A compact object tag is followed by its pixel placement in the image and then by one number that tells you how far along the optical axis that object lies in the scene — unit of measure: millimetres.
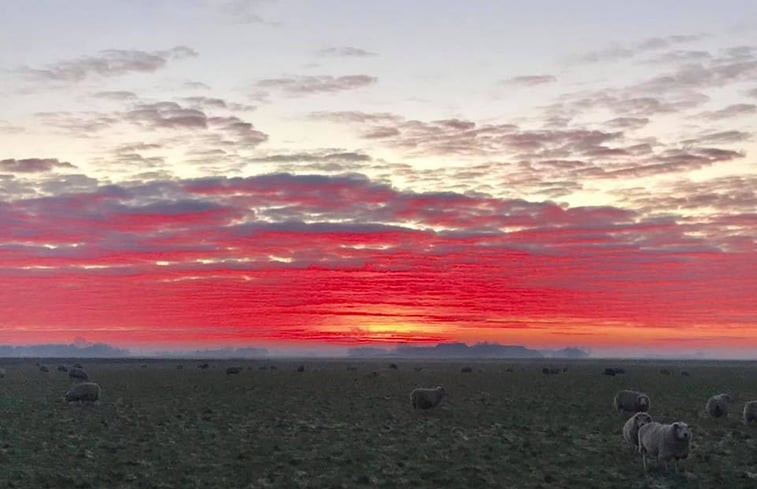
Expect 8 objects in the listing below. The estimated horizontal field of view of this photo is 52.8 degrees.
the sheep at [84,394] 43344
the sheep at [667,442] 22556
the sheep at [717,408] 37438
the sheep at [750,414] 34906
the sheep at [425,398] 41688
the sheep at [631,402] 39250
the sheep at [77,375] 69969
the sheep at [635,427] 26281
